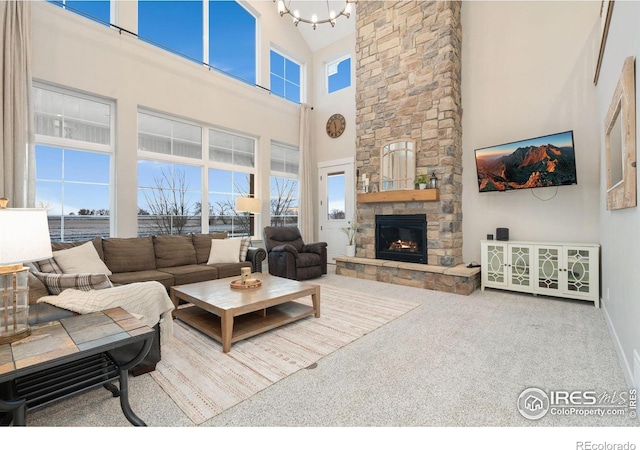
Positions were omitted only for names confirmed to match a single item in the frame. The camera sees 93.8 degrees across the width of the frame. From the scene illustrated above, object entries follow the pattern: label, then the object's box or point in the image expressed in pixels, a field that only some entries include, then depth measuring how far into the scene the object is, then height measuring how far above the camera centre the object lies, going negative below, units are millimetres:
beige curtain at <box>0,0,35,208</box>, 3152 +1274
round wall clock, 6508 +2141
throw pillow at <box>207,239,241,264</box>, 4305 -415
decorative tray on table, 2921 -611
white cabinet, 3457 -584
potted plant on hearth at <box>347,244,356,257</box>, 5598 -521
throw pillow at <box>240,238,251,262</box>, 4459 -371
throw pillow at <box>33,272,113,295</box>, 1928 -382
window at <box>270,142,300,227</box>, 6320 +819
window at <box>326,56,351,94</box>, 6570 +3333
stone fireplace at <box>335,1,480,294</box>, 4441 +1719
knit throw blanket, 1767 -483
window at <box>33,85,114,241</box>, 3688 +808
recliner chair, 4686 -539
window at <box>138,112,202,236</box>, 4535 +756
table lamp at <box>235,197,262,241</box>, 5016 +297
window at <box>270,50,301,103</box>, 6375 +3219
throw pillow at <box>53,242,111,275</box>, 3004 -384
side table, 1211 -554
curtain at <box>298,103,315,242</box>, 6562 +870
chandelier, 3514 +2592
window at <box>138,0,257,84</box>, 4586 +3258
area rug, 1747 -1000
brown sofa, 3465 -478
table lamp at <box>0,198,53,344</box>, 1264 -144
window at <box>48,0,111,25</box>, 3718 +2799
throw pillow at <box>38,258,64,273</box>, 2738 -402
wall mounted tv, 3623 +758
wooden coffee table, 2389 -707
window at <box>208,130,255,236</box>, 5359 +812
